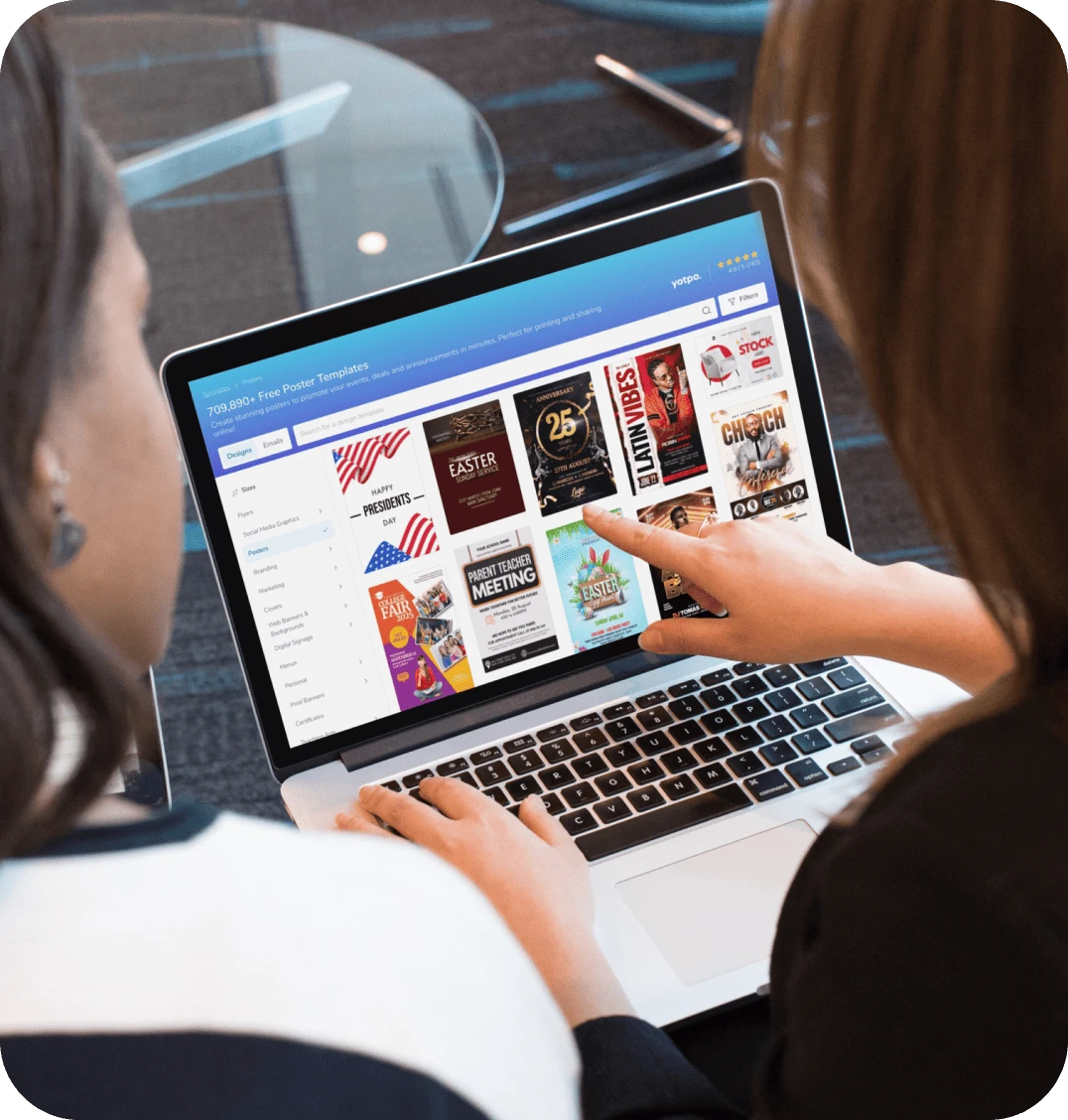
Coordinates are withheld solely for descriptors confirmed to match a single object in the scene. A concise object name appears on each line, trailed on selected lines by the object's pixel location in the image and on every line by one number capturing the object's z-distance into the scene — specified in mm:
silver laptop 869
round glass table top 1732
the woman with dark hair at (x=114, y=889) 485
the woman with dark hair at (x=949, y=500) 529
